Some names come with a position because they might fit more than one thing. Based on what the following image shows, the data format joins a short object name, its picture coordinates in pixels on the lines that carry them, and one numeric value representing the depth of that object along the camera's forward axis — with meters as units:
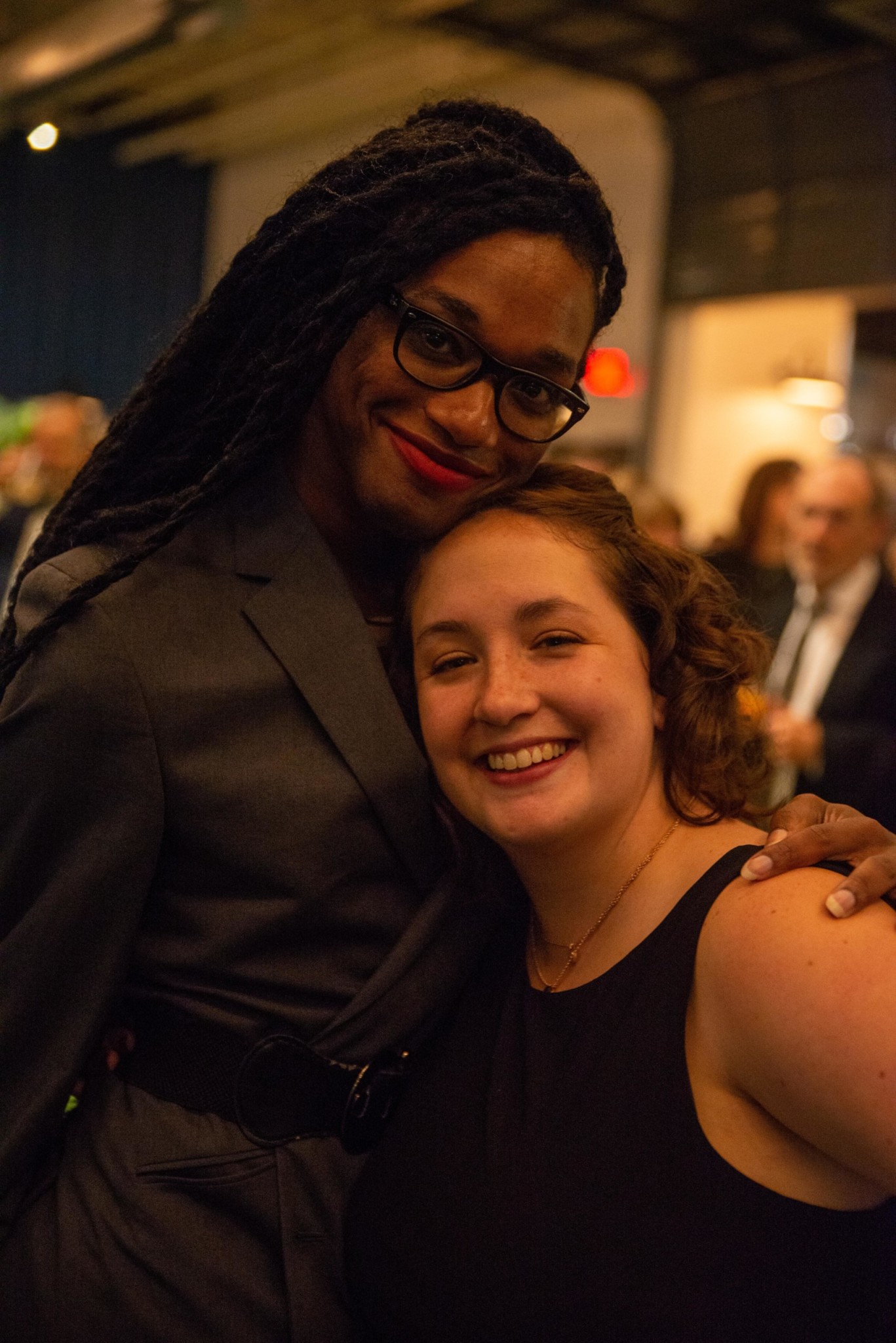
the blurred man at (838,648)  2.68
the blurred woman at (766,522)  4.14
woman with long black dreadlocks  1.25
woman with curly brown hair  1.04
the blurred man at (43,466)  3.71
